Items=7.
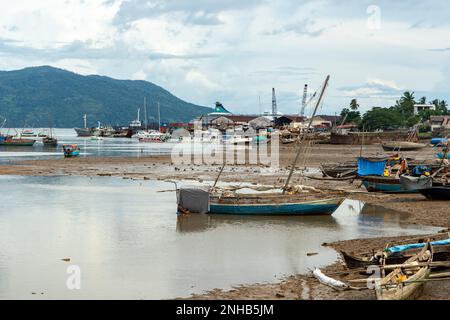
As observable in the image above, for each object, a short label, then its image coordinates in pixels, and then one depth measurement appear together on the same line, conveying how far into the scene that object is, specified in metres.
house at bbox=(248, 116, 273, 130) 156.18
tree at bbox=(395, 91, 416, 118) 139.50
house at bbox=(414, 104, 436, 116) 150.02
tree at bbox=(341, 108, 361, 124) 135.00
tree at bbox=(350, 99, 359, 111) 142.75
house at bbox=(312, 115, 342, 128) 146.02
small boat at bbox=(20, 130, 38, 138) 121.26
